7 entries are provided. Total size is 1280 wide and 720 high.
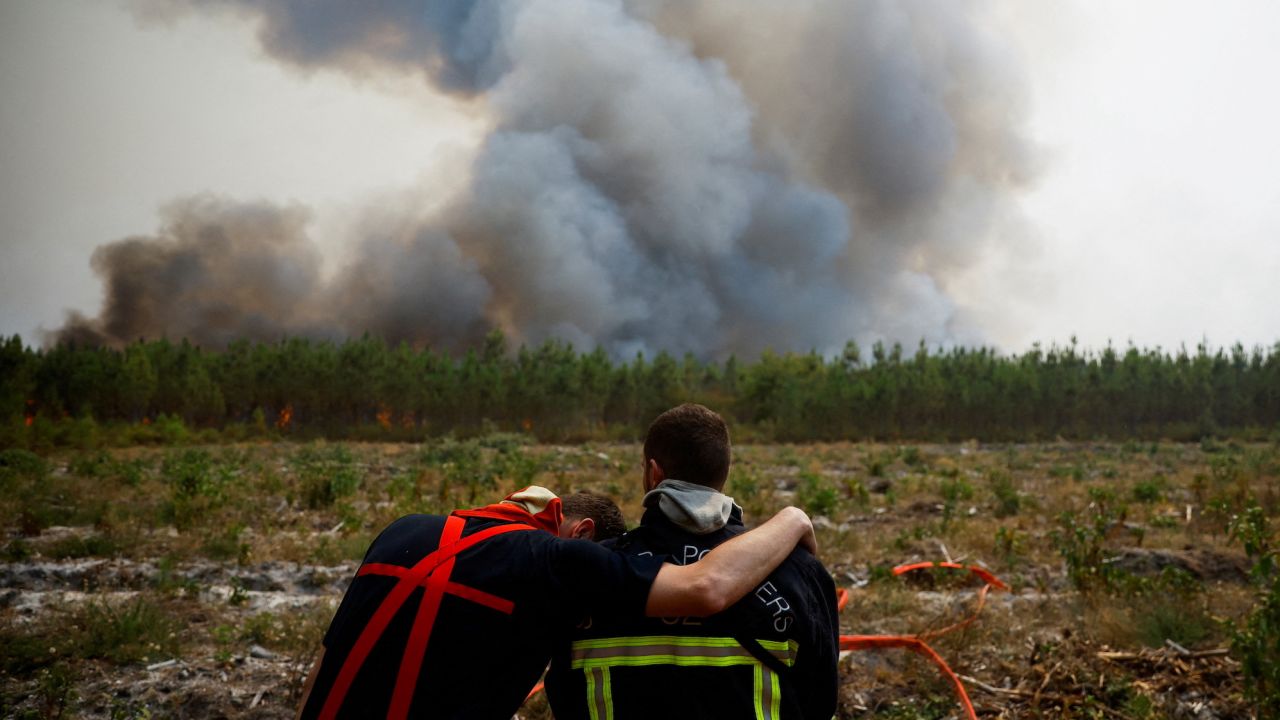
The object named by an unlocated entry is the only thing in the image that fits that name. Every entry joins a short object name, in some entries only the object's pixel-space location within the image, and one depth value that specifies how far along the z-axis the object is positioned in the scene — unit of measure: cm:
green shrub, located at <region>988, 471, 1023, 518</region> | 1266
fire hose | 487
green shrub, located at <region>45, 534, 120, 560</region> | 846
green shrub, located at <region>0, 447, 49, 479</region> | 1331
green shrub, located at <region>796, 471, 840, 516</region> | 1203
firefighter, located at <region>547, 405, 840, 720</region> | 222
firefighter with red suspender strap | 224
